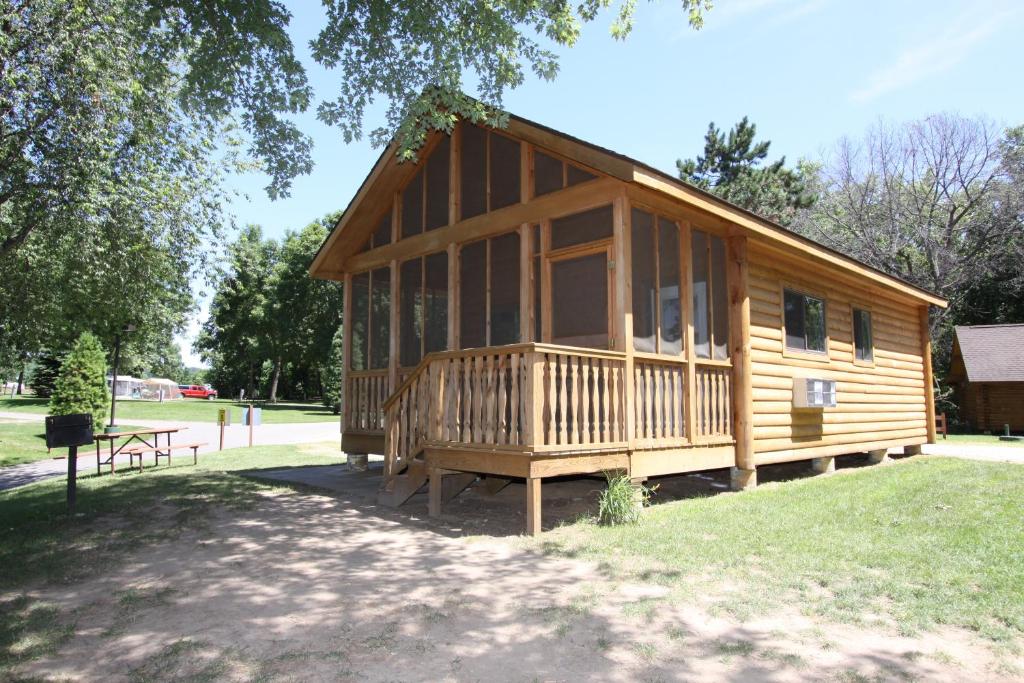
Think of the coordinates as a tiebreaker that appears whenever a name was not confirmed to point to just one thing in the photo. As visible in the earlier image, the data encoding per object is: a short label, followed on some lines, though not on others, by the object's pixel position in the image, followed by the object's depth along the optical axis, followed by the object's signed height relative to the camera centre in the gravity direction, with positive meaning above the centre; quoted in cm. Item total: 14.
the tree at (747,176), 3300 +1155
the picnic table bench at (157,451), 1120 -97
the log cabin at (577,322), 685 +96
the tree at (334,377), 3266 +96
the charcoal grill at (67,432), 723 -39
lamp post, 1733 +28
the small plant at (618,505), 658 -112
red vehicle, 6069 +23
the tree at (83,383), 1927 +38
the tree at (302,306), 4084 +550
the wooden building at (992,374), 2428 +65
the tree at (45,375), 4415 +148
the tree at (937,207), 2917 +842
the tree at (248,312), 4191 +551
